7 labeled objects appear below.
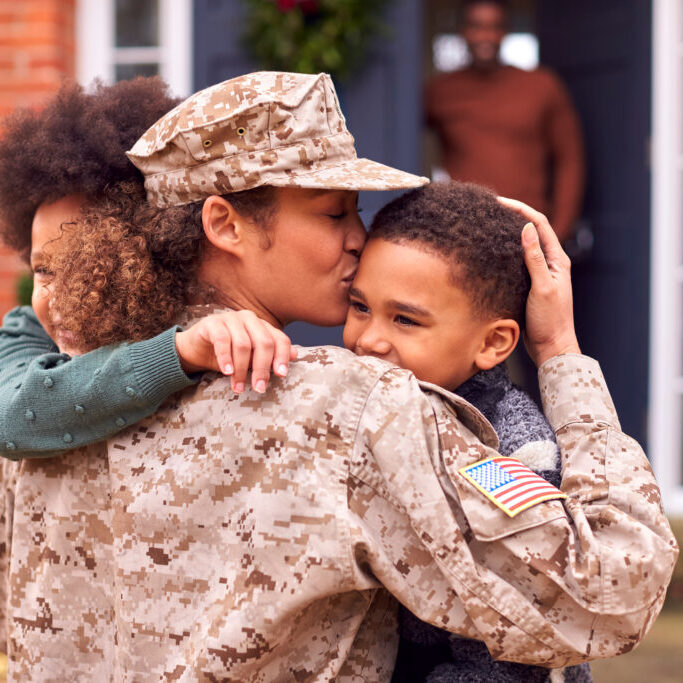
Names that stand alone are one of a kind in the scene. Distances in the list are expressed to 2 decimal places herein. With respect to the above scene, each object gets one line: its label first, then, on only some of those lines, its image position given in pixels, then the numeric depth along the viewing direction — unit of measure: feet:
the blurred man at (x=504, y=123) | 17.03
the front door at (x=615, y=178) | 16.16
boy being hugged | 5.61
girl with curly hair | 4.66
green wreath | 14.30
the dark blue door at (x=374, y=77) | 14.75
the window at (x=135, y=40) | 15.39
